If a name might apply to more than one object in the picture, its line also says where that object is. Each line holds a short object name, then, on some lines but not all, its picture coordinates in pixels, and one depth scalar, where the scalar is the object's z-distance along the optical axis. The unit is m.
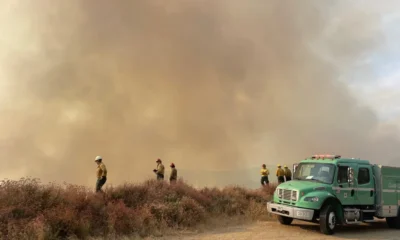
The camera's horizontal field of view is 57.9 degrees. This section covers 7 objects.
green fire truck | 11.80
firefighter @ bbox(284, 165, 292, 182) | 23.09
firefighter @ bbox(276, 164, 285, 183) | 23.02
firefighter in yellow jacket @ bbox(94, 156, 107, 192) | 13.95
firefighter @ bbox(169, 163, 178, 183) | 18.17
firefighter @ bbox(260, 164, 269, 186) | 22.88
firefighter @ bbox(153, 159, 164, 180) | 18.60
